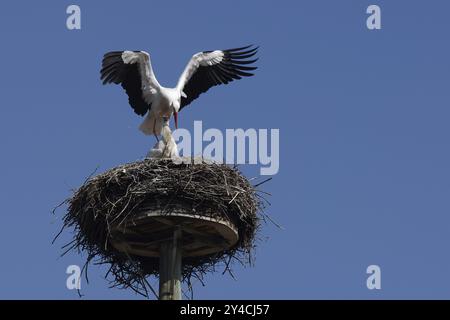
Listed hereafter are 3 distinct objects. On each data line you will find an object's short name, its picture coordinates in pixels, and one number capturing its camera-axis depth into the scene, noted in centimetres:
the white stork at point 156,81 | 1708
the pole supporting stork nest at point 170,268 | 1487
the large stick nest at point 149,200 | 1449
